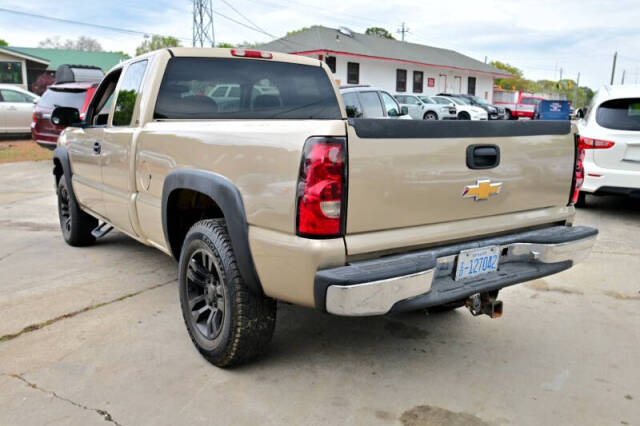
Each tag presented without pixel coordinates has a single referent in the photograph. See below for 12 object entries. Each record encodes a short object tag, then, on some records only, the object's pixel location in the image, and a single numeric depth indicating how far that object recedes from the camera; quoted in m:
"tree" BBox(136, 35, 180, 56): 67.59
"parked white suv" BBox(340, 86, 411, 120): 10.85
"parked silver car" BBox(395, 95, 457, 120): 25.67
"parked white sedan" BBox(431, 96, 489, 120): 26.81
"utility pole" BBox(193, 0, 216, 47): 42.41
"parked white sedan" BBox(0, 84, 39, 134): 15.48
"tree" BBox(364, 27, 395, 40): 63.09
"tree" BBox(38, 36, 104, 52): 76.12
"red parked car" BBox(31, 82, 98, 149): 11.19
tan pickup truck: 2.50
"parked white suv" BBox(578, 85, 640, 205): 6.89
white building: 32.66
